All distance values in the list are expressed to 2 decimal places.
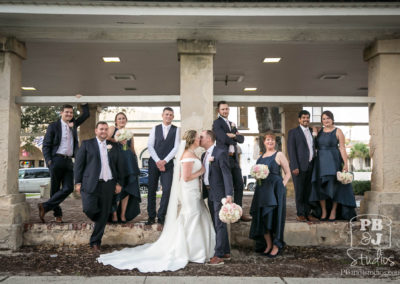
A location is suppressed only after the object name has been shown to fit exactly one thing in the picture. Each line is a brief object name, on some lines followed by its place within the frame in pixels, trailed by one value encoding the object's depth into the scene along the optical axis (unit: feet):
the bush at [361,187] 54.54
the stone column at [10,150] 20.80
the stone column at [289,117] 47.70
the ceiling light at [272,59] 31.63
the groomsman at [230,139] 21.26
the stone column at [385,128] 22.18
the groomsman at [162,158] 21.59
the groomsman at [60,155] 21.74
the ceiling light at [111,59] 31.27
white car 82.02
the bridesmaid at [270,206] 19.94
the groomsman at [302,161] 23.24
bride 18.39
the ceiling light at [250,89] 43.45
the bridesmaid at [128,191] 22.72
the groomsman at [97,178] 19.63
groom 17.97
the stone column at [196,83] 21.95
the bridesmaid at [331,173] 22.35
